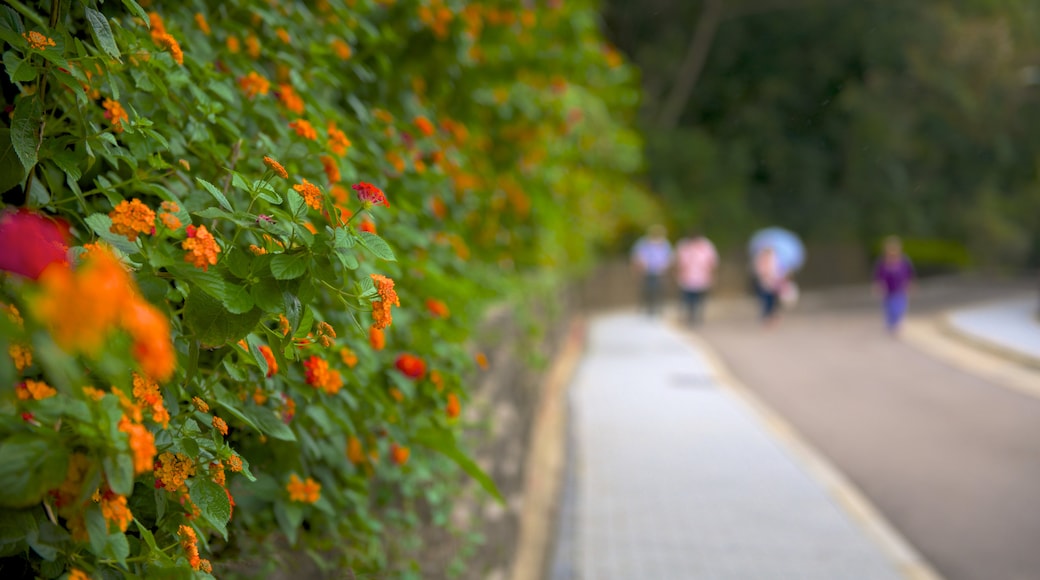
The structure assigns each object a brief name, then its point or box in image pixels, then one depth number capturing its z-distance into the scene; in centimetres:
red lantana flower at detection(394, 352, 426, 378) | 271
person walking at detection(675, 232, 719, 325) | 2088
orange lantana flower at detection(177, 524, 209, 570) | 138
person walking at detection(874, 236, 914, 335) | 1842
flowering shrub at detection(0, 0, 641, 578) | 104
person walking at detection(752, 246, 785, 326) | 2053
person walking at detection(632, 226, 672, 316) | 2191
